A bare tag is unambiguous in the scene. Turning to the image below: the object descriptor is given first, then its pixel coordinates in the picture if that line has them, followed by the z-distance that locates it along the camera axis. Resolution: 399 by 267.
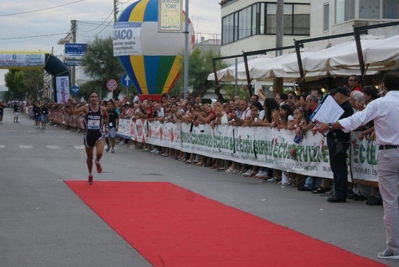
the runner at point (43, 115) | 54.38
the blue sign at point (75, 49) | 70.31
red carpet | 8.49
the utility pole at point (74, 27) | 74.43
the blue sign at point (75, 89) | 62.88
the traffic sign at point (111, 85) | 48.41
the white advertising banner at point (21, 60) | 63.50
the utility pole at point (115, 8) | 62.06
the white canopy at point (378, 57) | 17.14
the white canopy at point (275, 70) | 24.27
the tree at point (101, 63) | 72.50
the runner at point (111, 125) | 29.41
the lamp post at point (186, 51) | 34.06
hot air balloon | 47.31
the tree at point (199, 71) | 51.97
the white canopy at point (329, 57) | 19.32
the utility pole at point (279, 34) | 27.10
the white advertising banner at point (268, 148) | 14.31
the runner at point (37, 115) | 56.67
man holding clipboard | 13.63
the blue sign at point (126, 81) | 47.18
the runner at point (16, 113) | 69.18
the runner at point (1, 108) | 63.69
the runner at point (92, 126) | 17.33
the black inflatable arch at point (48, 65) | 63.09
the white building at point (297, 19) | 36.31
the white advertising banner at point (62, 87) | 63.03
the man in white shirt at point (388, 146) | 8.60
